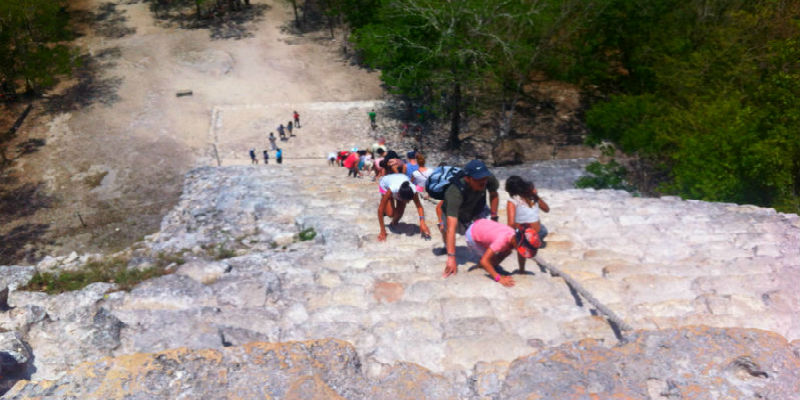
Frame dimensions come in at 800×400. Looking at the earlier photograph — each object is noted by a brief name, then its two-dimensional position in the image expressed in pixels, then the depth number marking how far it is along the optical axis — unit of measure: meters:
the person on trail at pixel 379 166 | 12.73
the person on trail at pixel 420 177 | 9.34
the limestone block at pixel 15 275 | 5.90
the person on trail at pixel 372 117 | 23.99
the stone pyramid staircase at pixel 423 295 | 4.59
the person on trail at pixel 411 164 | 9.92
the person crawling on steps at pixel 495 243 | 5.96
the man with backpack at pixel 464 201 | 6.30
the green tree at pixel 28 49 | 25.30
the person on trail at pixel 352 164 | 16.02
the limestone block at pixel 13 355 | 4.06
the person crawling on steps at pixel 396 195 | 7.54
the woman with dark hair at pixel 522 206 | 6.69
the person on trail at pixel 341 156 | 19.94
